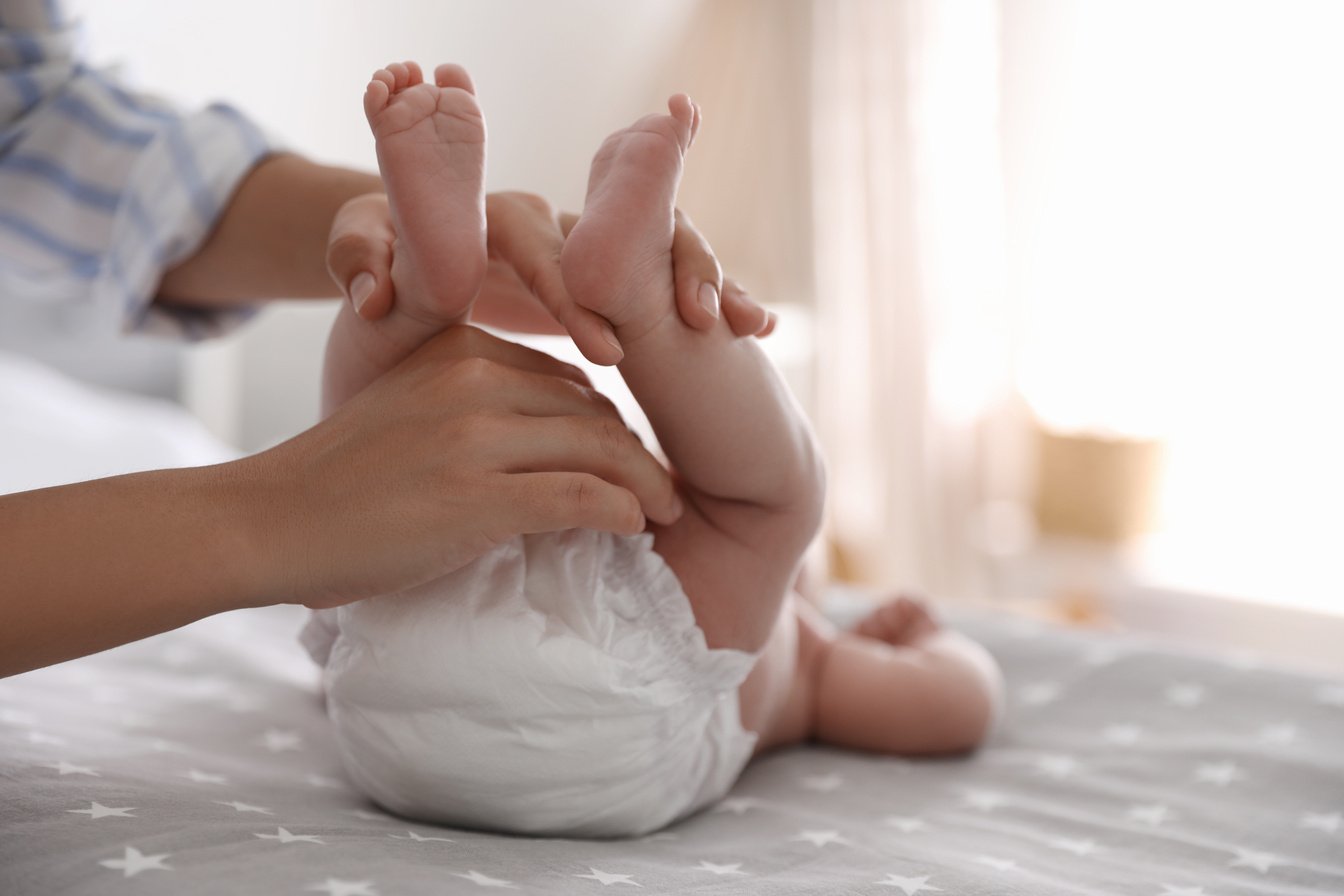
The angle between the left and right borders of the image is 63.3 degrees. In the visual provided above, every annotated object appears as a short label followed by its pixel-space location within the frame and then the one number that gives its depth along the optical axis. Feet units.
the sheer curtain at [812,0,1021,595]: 8.84
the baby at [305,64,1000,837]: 2.04
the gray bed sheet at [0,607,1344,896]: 1.89
